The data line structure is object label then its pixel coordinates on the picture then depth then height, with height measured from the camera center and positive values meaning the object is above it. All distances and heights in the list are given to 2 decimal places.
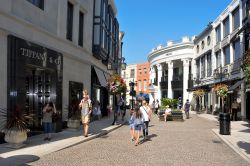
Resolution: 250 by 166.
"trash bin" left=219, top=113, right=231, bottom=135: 11.31 -1.56
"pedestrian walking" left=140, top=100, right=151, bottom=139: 9.96 -1.03
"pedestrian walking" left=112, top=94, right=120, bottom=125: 14.77 -0.99
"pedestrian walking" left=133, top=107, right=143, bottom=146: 8.90 -1.18
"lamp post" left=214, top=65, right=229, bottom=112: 21.92 +1.76
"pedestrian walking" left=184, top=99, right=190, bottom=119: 21.25 -1.54
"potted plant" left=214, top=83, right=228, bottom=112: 17.50 +0.08
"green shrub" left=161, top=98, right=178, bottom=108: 21.82 -1.04
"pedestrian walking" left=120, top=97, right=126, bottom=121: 17.84 -1.23
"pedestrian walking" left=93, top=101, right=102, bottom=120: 16.74 -1.53
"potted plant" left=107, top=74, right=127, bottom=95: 14.72 +0.40
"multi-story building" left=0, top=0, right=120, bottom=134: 8.14 +1.77
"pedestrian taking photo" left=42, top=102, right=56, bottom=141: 8.44 -0.99
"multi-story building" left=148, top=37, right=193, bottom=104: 35.43 +3.81
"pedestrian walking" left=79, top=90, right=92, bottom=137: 9.57 -0.78
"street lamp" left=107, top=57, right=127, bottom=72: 19.77 +2.69
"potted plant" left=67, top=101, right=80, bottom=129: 11.03 -1.29
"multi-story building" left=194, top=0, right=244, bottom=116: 19.80 +3.75
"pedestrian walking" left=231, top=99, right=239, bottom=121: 17.98 -1.48
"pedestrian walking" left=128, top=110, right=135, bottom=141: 9.01 -1.24
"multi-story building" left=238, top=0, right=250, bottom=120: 17.59 +3.59
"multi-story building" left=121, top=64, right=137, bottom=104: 56.02 +4.47
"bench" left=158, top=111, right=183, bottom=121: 18.72 -2.00
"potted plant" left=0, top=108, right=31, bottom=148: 7.11 -1.18
